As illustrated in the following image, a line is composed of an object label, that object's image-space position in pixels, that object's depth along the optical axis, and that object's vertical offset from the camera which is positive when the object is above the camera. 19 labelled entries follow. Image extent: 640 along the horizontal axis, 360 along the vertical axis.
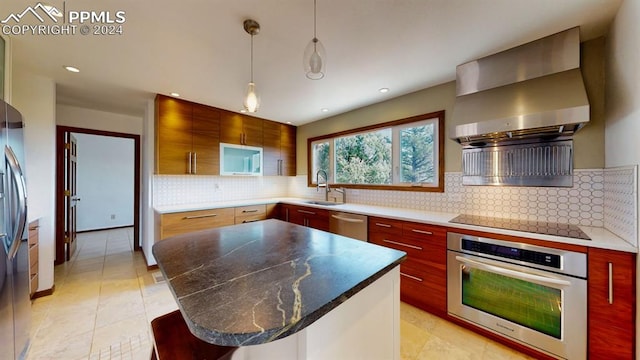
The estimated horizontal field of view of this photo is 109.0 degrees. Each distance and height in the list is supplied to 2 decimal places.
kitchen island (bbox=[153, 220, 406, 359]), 0.63 -0.39
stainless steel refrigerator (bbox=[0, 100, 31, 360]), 1.30 -0.37
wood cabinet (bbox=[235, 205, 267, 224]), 3.35 -0.51
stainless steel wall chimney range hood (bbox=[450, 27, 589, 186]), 1.61 +0.51
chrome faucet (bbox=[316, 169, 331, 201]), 3.85 -0.08
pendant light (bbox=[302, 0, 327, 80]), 1.28 +0.69
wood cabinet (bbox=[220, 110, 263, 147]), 3.54 +0.83
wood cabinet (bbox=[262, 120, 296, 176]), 4.13 +0.60
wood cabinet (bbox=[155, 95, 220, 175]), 2.95 +0.59
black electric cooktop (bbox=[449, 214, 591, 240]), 1.57 -0.37
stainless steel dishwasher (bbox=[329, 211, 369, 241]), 2.62 -0.55
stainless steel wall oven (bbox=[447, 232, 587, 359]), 1.46 -0.82
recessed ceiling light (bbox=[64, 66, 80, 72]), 2.21 +1.09
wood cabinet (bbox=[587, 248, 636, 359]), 1.31 -0.74
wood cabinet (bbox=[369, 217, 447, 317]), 2.02 -0.76
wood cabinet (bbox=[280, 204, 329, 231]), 3.12 -0.54
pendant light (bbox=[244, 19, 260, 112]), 1.57 +0.62
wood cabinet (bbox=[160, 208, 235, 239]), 2.75 -0.52
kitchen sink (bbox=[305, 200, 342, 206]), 3.63 -0.38
